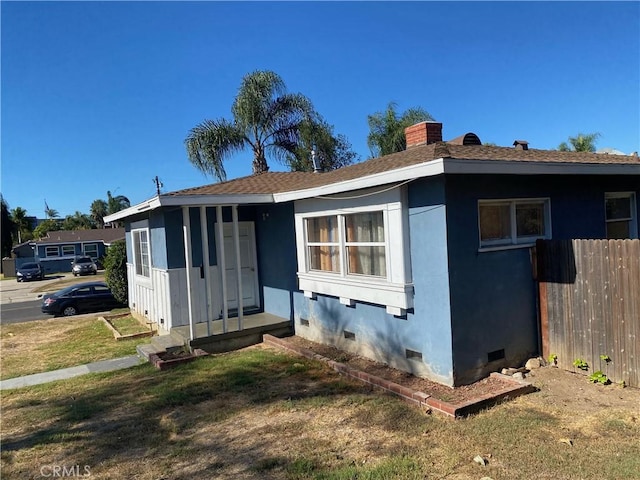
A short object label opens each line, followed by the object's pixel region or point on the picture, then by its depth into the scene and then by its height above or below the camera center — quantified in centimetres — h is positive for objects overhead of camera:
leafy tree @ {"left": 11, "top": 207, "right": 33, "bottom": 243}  6800 +338
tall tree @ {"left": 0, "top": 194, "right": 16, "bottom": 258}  5707 +228
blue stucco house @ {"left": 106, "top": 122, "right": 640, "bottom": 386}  618 -27
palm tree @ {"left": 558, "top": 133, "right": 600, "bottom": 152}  2752 +428
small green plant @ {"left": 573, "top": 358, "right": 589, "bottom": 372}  628 -201
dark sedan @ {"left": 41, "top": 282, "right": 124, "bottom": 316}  1703 -209
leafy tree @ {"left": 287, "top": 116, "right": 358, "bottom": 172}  2223 +434
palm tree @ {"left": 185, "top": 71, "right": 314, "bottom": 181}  2092 +484
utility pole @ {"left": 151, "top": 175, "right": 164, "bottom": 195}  2779 +336
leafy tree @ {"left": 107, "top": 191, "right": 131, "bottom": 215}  8544 +703
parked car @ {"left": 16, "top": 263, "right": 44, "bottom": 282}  3862 -221
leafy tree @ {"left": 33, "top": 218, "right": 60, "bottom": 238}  7094 +295
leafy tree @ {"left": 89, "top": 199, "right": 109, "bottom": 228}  8481 +593
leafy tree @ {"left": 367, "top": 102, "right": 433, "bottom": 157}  2650 +568
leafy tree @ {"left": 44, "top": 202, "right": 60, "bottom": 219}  10319 +705
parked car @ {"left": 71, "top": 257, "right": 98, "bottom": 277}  3891 -212
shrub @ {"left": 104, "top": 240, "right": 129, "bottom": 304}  1719 -117
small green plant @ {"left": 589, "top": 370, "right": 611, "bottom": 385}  599 -211
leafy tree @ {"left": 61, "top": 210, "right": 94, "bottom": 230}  8681 +404
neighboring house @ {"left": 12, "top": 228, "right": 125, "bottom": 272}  4784 -39
